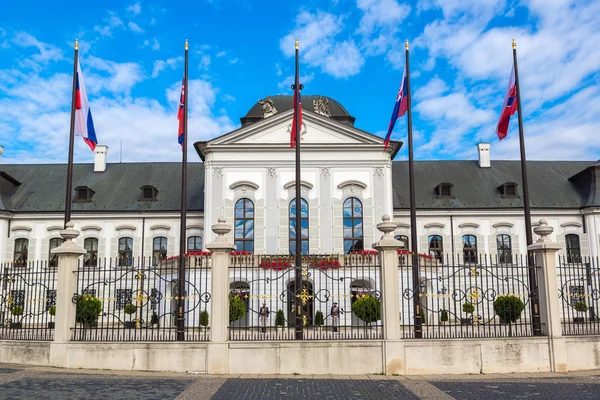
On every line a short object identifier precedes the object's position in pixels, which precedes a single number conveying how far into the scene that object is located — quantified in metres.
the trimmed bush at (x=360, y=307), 14.92
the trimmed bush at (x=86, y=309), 12.28
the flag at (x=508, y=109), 15.84
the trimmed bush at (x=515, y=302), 12.27
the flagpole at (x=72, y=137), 14.40
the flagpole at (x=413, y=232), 12.46
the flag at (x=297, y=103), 16.38
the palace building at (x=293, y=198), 29.73
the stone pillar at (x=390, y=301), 11.22
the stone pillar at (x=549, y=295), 11.58
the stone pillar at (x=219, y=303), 11.20
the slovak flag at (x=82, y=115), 15.55
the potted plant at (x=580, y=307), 12.43
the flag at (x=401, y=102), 16.31
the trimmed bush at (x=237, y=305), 13.15
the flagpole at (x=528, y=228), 12.45
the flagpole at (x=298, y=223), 12.28
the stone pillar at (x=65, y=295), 11.73
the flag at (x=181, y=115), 15.73
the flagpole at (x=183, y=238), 12.43
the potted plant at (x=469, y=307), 12.97
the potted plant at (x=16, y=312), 13.13
